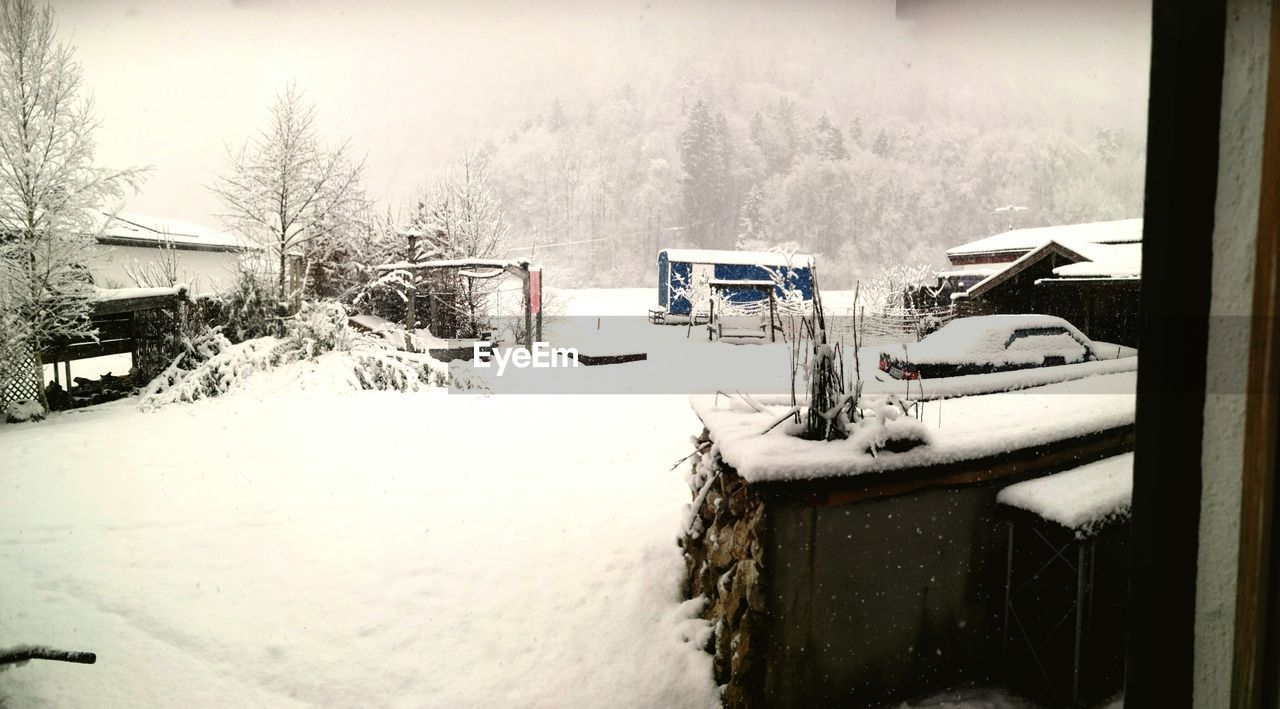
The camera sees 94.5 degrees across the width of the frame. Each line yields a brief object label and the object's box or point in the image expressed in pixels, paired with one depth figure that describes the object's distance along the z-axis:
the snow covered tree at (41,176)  7.20
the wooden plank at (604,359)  10.38
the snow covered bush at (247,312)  8.57
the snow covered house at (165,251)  12.83
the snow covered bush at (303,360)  7.38
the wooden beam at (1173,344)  0.90
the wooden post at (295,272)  10.99
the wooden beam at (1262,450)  0.86
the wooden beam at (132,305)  7.91
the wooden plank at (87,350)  7.59
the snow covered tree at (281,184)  11.39
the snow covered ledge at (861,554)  1.88
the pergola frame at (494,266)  10.63
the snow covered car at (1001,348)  6.85
